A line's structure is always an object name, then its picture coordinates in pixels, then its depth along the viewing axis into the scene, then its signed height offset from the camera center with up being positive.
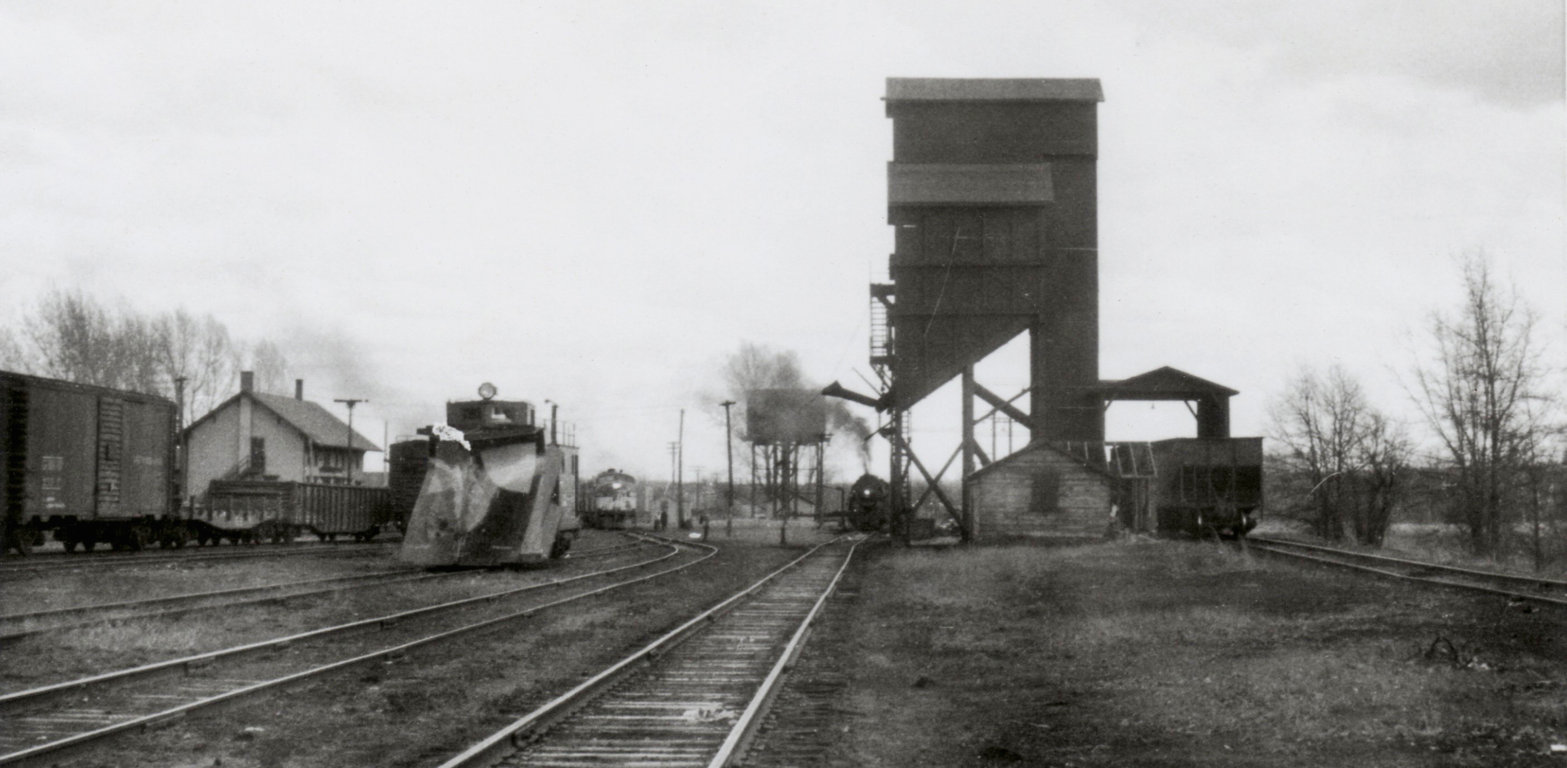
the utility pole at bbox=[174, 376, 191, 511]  33.32 +2.77
